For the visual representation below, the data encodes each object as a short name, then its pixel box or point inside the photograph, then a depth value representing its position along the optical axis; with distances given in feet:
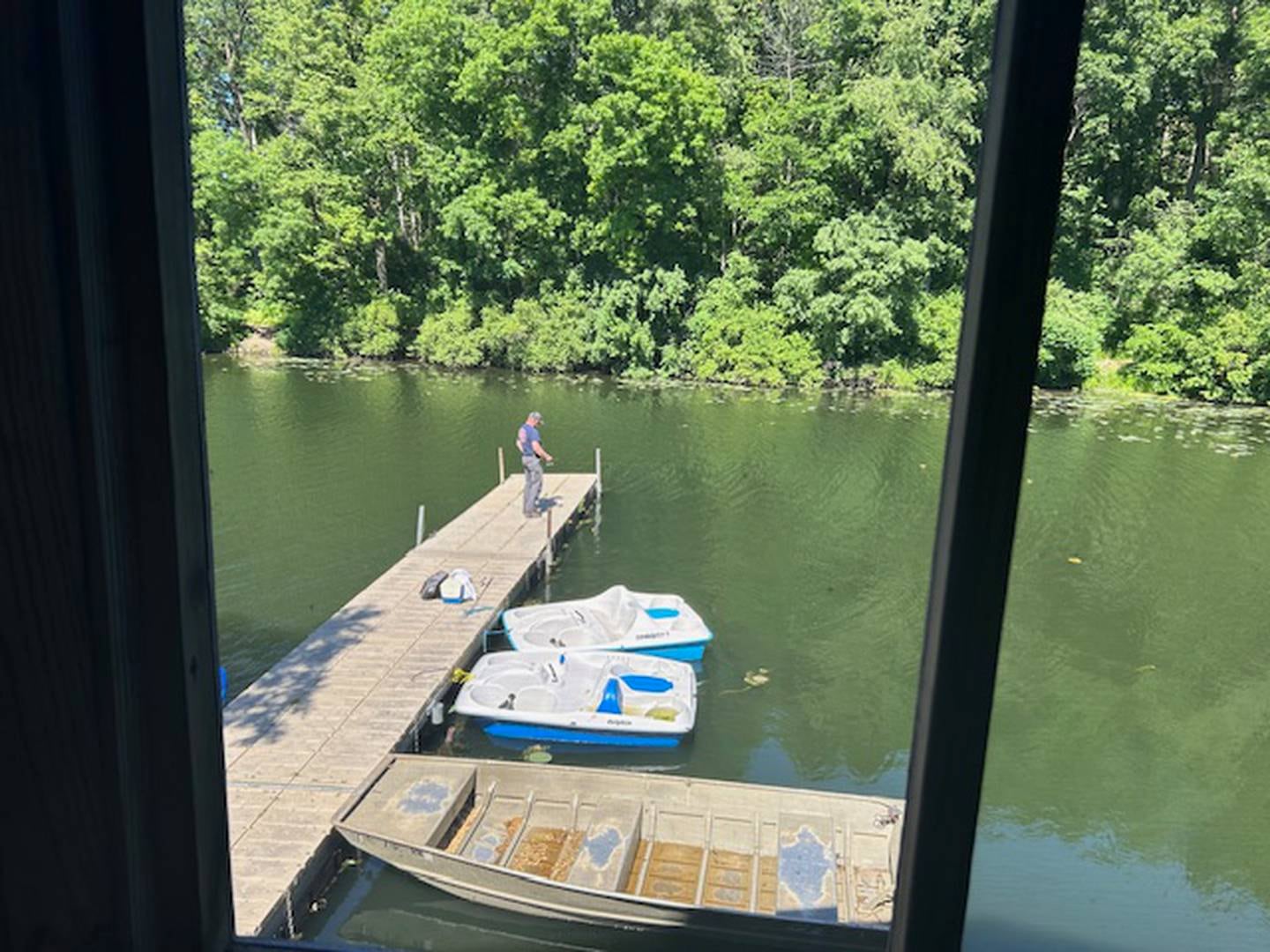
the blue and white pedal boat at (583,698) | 22.91
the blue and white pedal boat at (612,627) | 27.30
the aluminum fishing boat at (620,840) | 16.12
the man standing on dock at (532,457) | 36.52
